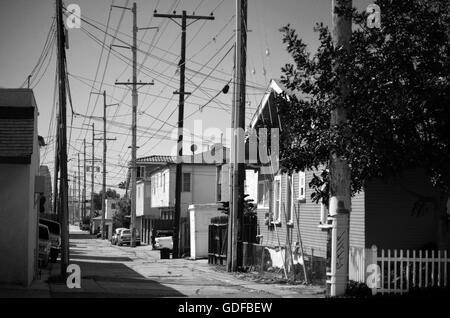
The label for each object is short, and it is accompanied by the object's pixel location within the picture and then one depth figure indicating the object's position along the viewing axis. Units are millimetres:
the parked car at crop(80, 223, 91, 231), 132850
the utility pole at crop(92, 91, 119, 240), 68025
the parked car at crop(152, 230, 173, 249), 52706
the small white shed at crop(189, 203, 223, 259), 37969
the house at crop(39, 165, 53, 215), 49469
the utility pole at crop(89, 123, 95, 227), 81800
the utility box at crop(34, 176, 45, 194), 20938
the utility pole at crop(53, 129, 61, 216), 44312
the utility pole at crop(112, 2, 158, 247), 50500
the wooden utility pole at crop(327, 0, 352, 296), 15547
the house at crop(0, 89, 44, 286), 18500
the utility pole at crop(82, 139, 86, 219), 93438
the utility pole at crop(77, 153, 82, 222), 111038
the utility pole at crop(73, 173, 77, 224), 127875
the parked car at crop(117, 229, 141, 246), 64312
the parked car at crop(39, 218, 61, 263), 33597
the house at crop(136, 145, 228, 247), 58219
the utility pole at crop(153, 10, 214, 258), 38281
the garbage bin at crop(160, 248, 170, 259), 39438
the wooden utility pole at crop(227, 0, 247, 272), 25703
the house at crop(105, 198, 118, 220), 110188
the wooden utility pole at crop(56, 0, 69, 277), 22375
